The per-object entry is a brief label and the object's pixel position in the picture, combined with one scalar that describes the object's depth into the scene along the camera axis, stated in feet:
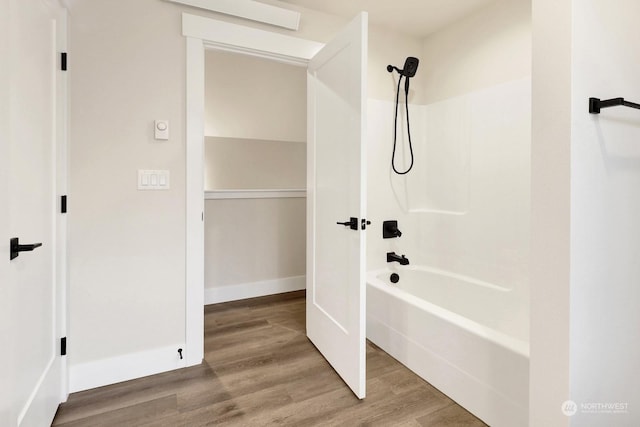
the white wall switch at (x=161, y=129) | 6.26
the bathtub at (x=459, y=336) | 4.72
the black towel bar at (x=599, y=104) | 3.23
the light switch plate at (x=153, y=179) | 6.20
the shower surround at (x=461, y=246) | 5.15
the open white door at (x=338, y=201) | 5.49
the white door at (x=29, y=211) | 3.15
